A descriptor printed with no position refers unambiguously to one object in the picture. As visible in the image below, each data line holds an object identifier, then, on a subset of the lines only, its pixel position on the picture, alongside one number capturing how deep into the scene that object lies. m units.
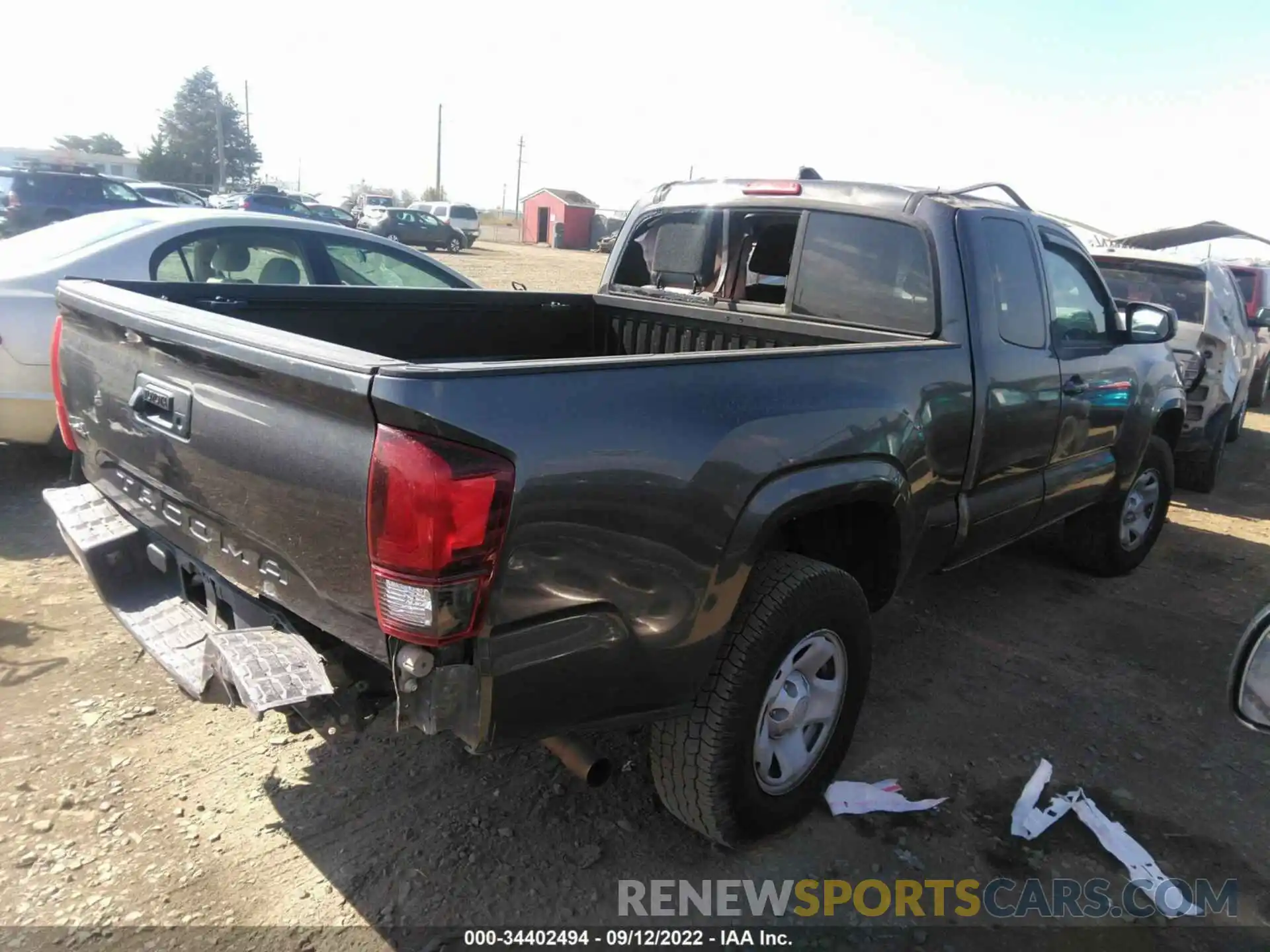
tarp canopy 13.69
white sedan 4.72
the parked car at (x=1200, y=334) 6.87
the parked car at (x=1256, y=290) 10.03
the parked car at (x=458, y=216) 40.69
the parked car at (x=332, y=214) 26.64
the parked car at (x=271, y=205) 24.12
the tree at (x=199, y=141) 59.91
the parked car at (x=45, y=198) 15.48
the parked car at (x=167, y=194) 22.12
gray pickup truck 1.87
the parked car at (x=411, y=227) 33.75
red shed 53.50
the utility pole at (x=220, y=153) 55.25
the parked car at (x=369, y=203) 37.99
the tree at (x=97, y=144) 81.69
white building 67.12
